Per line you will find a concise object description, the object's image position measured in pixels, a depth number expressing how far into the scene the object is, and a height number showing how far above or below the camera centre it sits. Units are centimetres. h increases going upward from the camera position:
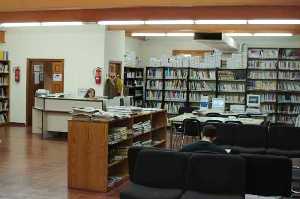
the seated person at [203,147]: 547 -76
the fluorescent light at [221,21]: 948 +140
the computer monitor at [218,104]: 1191 -48
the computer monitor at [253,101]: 1201 -39
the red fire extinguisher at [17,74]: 1425 +30
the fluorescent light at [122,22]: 1009 +143
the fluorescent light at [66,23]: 1036 +145
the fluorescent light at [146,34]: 1481 +173
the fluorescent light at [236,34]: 1353 +164
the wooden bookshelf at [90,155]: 672 -108
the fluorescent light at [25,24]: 1086 +148
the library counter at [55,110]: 1155 -70
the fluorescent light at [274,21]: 930 +139
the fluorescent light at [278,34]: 1415 +169
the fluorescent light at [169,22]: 973 +141
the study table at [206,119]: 995 -76
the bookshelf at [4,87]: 1420 -12
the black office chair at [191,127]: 976 -91
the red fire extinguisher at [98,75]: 1323 +28
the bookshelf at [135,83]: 1568 +7
